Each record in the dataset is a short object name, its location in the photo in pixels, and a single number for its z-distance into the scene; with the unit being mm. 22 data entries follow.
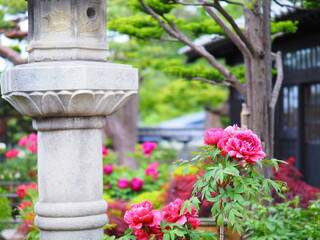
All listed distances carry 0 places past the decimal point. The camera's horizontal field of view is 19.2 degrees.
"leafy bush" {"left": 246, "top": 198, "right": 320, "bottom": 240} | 7665
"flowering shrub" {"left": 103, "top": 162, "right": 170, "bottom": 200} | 14415
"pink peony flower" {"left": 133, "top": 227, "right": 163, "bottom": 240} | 5944
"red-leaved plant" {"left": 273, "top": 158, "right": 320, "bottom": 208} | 10320
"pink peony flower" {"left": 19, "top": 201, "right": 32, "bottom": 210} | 11694
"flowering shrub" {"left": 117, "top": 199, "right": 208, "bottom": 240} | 5828
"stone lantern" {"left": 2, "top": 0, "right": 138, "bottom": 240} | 6402
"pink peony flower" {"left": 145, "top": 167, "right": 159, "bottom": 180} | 15147
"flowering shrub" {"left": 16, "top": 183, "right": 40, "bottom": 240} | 8382
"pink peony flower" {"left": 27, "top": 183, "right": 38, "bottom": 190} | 13407
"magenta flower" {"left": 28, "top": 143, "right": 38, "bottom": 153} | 15623
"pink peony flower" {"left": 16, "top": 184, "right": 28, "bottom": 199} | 13605
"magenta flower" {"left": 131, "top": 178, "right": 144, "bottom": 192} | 14330
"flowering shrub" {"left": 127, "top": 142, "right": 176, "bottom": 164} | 17072
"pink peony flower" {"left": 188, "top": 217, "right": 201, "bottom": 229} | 6082
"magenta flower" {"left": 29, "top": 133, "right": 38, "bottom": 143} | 15526
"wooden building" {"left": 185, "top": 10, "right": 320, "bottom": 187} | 14940
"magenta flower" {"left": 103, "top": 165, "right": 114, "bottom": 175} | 15172
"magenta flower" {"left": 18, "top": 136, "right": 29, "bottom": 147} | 15880
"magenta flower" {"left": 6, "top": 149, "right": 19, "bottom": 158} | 16759
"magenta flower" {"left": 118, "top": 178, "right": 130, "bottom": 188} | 14247
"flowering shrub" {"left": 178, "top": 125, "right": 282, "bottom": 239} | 5737
